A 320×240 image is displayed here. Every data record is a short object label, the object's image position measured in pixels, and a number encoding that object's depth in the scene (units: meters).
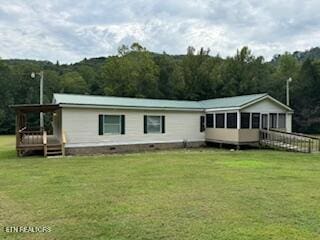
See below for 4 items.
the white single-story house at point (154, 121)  11.88
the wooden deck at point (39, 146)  11.04
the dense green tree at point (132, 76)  27.27
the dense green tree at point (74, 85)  33.22
